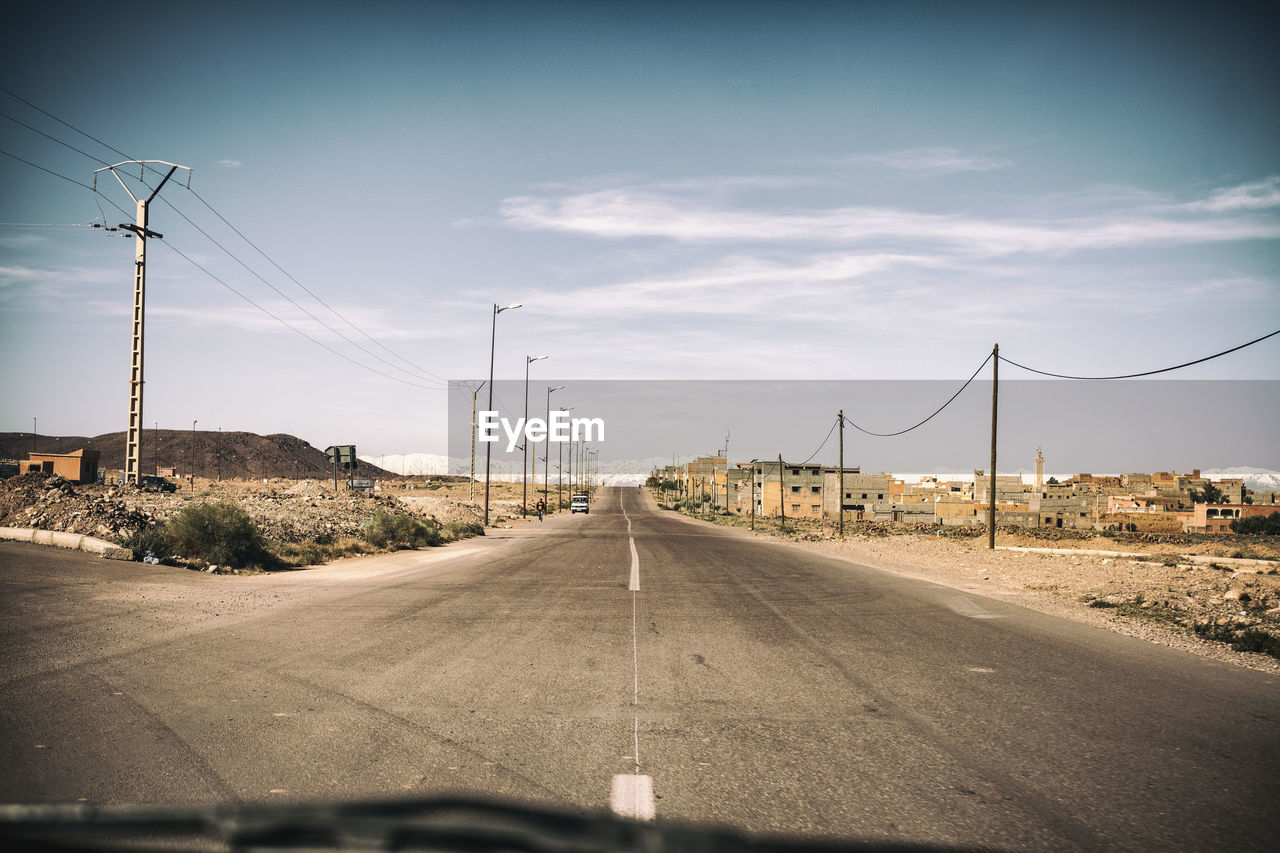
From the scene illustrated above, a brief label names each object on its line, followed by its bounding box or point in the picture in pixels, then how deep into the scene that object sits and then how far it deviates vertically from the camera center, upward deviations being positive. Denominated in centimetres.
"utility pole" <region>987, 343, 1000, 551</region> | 2973 +257
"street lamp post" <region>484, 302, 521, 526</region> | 4319 +663
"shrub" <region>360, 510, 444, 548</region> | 2518 -285
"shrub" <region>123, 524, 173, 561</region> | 1536 -198
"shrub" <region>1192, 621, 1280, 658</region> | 929 -227
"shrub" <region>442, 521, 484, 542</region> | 3297 -365
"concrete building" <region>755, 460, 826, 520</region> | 10172 -502
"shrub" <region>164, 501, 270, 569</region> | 1633 -193
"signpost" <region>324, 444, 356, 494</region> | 3828 -29
